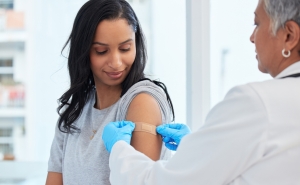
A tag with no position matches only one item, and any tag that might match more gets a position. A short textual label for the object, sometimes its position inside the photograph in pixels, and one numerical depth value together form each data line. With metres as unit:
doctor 0.99
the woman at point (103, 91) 1.46
